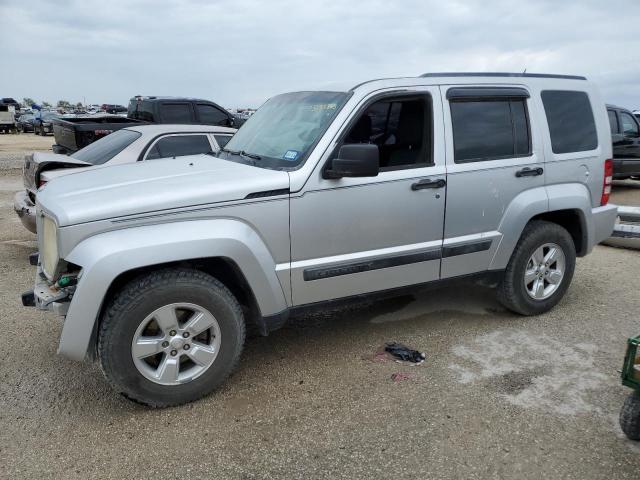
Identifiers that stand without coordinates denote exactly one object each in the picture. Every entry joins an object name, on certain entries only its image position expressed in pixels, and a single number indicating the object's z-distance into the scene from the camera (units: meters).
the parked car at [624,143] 11.88
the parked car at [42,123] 33.87
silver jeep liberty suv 3.12
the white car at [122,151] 5.88
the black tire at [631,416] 2.91
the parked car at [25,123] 37.64
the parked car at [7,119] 35.62
